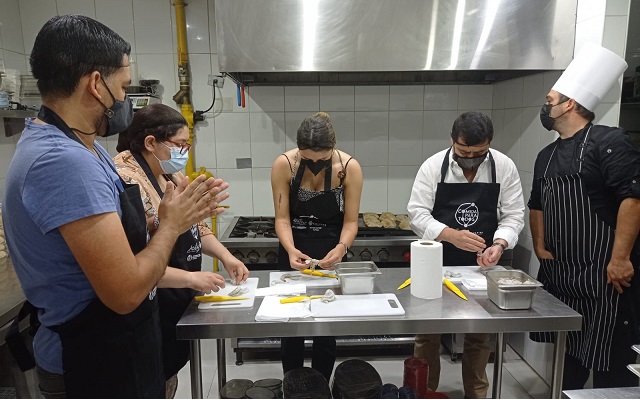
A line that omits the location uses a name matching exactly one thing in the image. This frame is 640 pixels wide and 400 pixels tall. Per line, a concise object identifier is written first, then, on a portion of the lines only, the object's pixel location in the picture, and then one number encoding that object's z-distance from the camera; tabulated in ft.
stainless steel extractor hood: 7.15
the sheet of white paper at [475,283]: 5.21
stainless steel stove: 8.22
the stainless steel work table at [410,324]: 4.33
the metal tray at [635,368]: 2.81
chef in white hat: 5.68
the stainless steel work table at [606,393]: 2.78
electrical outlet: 9.68
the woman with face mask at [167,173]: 4.66
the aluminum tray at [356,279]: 5.02
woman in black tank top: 6.75
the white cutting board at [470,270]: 5.57
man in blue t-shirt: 2.89
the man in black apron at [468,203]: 6.51
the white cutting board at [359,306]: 4.46
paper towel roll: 4.89
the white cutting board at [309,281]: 5.36
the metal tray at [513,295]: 4.55
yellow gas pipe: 9.23
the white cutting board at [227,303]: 4.72
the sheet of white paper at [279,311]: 4.35
